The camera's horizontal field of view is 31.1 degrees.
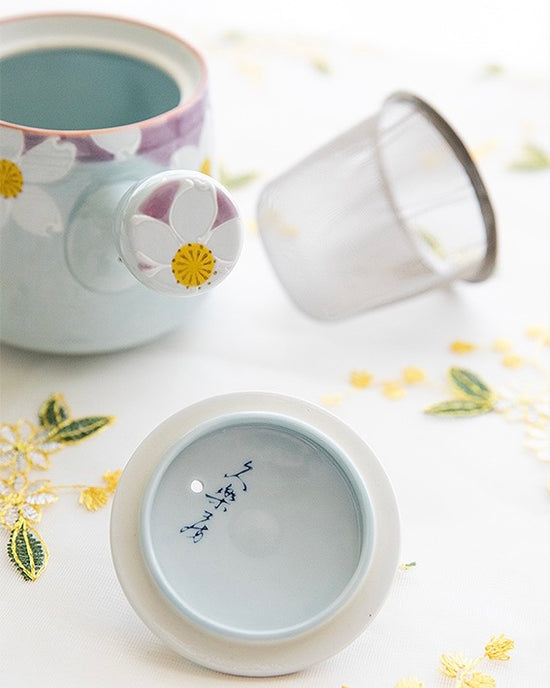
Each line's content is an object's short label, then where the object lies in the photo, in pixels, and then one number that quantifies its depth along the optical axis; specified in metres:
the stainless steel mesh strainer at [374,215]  0.64
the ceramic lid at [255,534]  0.44
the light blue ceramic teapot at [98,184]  0.48
